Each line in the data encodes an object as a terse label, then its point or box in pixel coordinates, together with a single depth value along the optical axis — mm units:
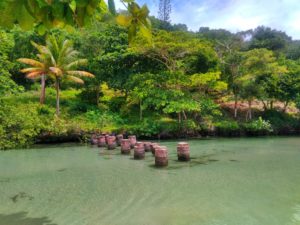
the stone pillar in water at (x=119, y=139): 18519
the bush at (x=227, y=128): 24781
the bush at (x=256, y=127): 25391
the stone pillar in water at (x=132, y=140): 16959
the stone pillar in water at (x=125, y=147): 15273
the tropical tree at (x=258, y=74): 27094
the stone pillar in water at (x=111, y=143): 17109
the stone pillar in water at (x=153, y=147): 14438
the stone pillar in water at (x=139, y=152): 13578
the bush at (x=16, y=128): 17312
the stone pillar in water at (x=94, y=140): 19427
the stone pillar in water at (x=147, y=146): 15623
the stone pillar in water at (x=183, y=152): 12858
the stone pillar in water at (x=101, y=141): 18484
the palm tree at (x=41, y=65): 22938
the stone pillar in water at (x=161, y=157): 11812
